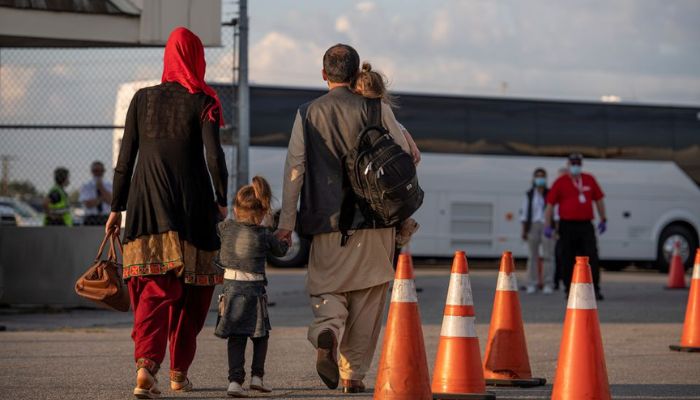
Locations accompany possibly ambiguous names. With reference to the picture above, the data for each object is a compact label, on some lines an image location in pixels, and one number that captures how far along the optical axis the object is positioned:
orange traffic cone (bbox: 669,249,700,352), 19.80
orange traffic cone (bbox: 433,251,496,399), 13.31
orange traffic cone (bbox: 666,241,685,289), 39.81
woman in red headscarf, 13.76
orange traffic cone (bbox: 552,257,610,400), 12.56
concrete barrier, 26.48
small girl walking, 13.71
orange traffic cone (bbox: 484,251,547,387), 15.07
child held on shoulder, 13.77
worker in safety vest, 29.36
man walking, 13.53
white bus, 51.56
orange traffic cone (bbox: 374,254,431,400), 12.29
